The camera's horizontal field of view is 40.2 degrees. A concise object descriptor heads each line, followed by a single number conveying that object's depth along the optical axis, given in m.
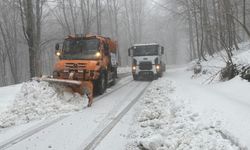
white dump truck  25.50
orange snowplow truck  15.54
